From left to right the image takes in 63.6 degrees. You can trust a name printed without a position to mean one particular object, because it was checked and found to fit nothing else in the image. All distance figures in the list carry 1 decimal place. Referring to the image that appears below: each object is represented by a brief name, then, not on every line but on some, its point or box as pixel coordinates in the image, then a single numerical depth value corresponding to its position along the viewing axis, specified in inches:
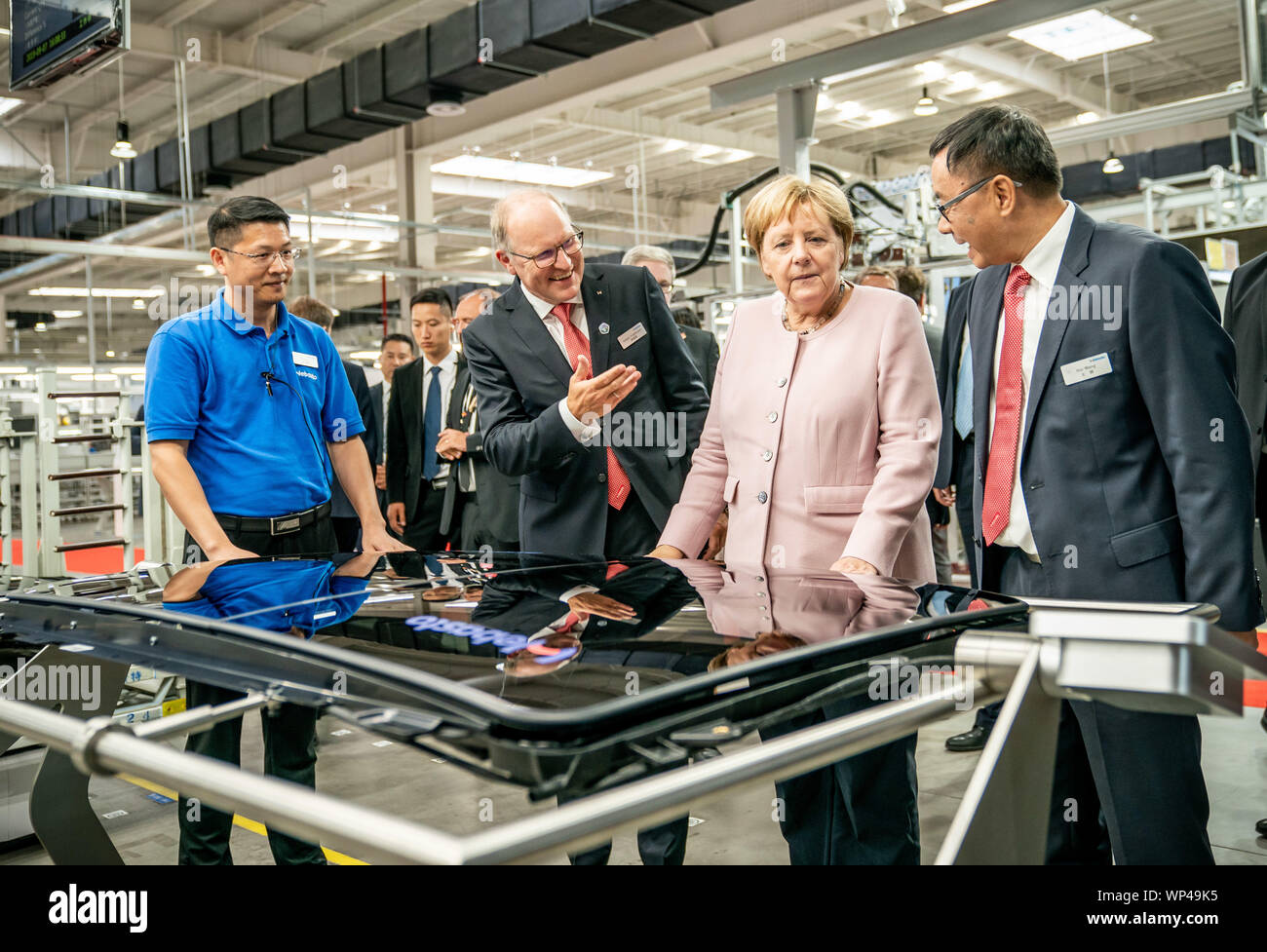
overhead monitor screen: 167.9
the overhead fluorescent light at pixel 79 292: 543.2
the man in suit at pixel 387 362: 199.6
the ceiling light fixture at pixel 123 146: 320.5
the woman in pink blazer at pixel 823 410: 68.8
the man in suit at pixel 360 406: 168.1
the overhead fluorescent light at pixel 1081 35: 327.3
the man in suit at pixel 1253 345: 101.7
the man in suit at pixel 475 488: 125.0
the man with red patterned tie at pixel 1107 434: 61.1
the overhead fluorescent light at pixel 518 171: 482.9
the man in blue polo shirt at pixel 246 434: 83.6
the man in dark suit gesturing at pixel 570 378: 84.3
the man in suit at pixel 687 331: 163.0
